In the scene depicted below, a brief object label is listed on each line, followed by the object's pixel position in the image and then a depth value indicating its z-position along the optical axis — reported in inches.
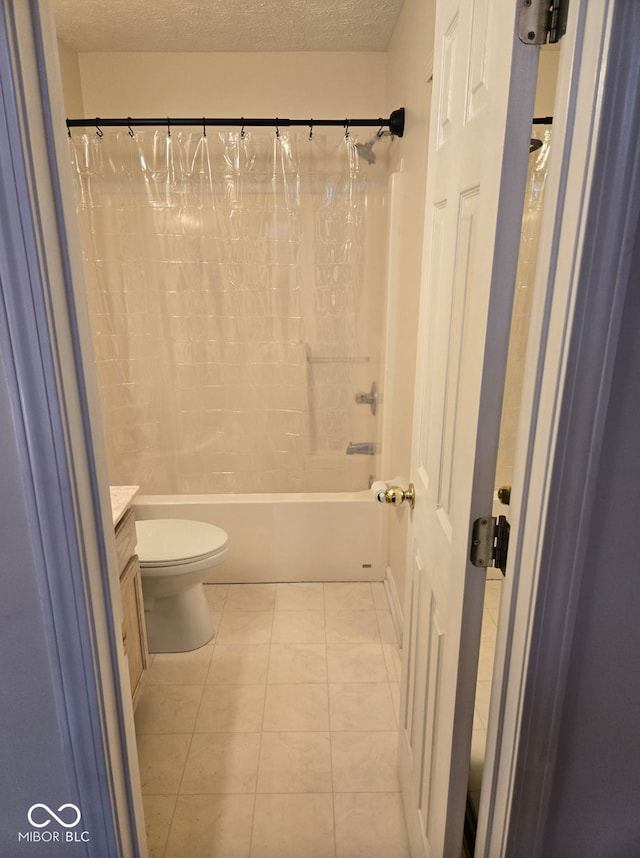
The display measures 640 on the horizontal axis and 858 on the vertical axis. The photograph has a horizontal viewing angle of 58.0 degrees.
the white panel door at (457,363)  33.3
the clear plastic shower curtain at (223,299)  107.5
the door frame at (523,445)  28.1
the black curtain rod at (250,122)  94.2
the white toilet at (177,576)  86.0
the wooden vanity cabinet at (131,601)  70.2
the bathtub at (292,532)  108.1
